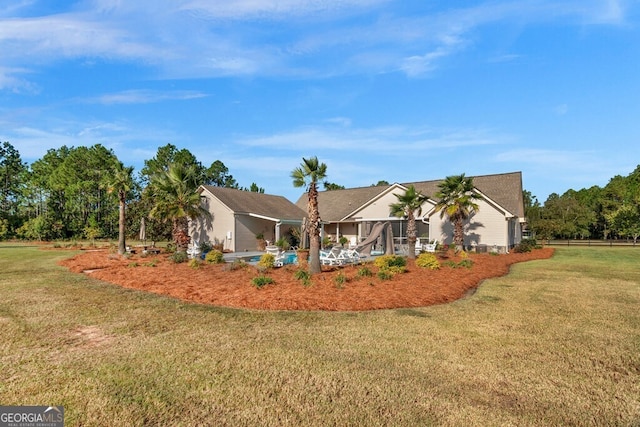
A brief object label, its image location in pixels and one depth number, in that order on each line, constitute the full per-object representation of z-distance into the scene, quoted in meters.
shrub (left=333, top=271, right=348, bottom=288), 11.09
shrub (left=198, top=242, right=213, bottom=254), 22.21
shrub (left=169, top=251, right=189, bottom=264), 17.86
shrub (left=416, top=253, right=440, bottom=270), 15.33
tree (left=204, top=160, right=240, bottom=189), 59.66
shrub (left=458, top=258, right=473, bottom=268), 16.17
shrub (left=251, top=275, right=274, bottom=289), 10.87
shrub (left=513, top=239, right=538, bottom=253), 26.10
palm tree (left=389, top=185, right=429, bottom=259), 19.48
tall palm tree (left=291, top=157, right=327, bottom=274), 13.35
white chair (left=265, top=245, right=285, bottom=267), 15.62
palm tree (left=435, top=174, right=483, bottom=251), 23.38
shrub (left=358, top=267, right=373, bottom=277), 12.76
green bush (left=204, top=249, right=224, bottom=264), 17.12
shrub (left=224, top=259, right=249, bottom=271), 14.55
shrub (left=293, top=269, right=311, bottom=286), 11.54
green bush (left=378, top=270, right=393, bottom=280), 12.34
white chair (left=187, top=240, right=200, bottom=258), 19.98
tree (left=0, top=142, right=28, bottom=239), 51.35
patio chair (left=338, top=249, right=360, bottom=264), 16.77
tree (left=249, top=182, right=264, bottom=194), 62.56
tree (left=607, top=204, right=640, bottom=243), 42.38
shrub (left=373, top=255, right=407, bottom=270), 14.34
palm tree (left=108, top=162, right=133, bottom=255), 22.94
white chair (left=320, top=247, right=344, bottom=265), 16.22
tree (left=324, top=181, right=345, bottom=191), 66.38
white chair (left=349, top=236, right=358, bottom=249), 32.03
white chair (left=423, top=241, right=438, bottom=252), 23.29
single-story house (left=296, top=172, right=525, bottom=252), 26.20
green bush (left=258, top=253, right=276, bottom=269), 14.66
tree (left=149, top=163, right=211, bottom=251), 20.12
